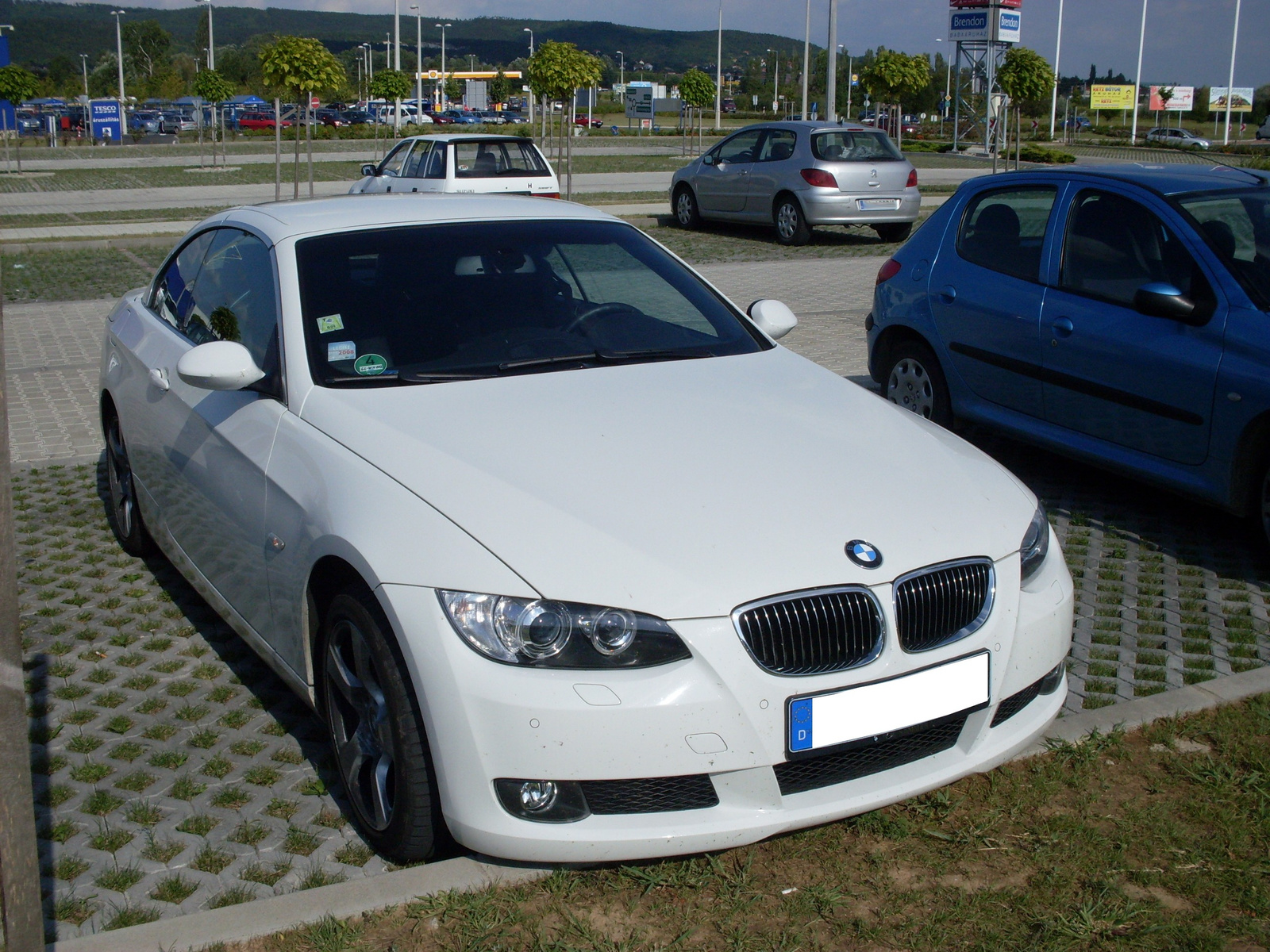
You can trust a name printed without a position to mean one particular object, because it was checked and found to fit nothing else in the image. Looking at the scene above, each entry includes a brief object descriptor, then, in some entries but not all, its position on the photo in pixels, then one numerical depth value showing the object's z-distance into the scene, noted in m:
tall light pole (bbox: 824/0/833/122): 29.89
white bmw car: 2.68
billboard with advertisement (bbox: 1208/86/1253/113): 86.69
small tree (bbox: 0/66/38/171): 33.25
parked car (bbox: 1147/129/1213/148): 57.62
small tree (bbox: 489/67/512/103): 111.50
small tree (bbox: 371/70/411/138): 42.00
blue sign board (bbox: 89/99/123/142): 47.91
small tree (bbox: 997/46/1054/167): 28.23
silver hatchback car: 17.53
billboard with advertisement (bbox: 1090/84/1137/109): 93.94
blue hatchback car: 5.16
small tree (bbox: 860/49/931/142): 33.31
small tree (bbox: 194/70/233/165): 39.69
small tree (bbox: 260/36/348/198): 23.86
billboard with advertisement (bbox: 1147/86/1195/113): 93.25
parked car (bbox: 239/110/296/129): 67.19
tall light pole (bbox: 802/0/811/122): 42.69
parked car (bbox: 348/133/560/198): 17.23
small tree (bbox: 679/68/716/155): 38.56
